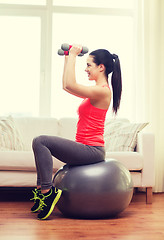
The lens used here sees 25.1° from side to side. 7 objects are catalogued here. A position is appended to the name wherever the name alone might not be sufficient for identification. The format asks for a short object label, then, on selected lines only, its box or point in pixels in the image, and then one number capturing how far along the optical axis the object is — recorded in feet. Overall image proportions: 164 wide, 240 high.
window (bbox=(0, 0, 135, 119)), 14.29
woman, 7.73
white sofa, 10.42
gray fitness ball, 7.74
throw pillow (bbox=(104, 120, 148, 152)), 11.57
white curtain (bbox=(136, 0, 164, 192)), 13.61
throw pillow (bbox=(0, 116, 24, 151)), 11.65
